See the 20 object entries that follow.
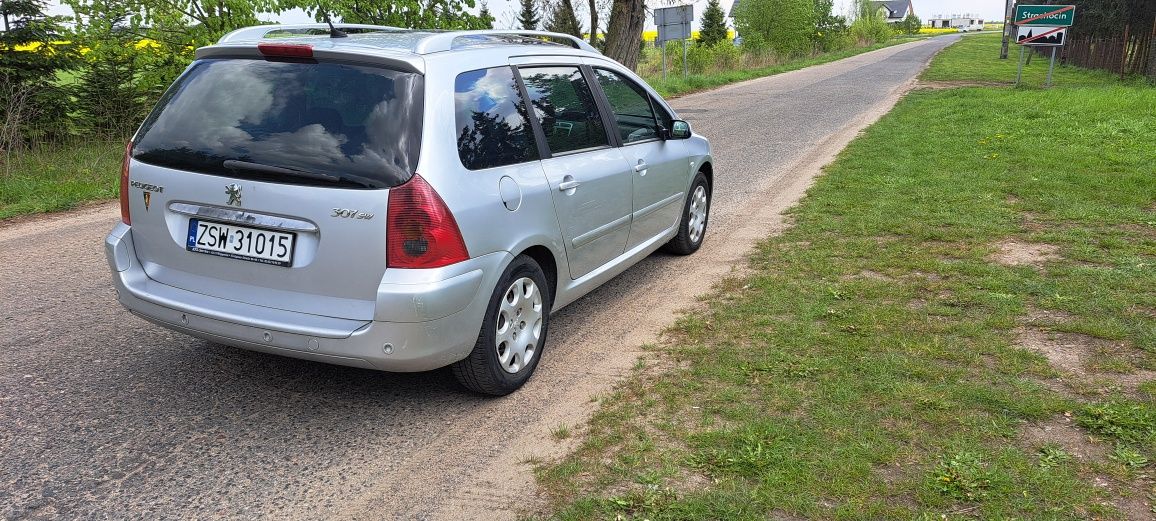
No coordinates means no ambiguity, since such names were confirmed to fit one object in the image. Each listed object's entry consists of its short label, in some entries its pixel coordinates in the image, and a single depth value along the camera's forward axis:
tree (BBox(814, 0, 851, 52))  63.41
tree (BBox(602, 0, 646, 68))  20.16
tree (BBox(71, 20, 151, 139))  13.18
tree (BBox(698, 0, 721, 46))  82.19
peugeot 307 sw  3.32
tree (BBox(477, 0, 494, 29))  18.53
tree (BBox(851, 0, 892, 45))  78.81
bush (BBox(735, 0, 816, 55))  55.59
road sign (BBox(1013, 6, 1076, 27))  20.58
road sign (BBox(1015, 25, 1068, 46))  20.55
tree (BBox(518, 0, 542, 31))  58.22
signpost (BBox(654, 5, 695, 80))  24.52
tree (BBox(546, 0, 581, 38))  27.09
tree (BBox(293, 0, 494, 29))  14.78
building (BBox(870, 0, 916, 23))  166.62
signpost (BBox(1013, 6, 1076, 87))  20.55
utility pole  45.41
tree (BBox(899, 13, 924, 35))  129.75
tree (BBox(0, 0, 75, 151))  12.52
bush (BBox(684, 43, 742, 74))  36.50
